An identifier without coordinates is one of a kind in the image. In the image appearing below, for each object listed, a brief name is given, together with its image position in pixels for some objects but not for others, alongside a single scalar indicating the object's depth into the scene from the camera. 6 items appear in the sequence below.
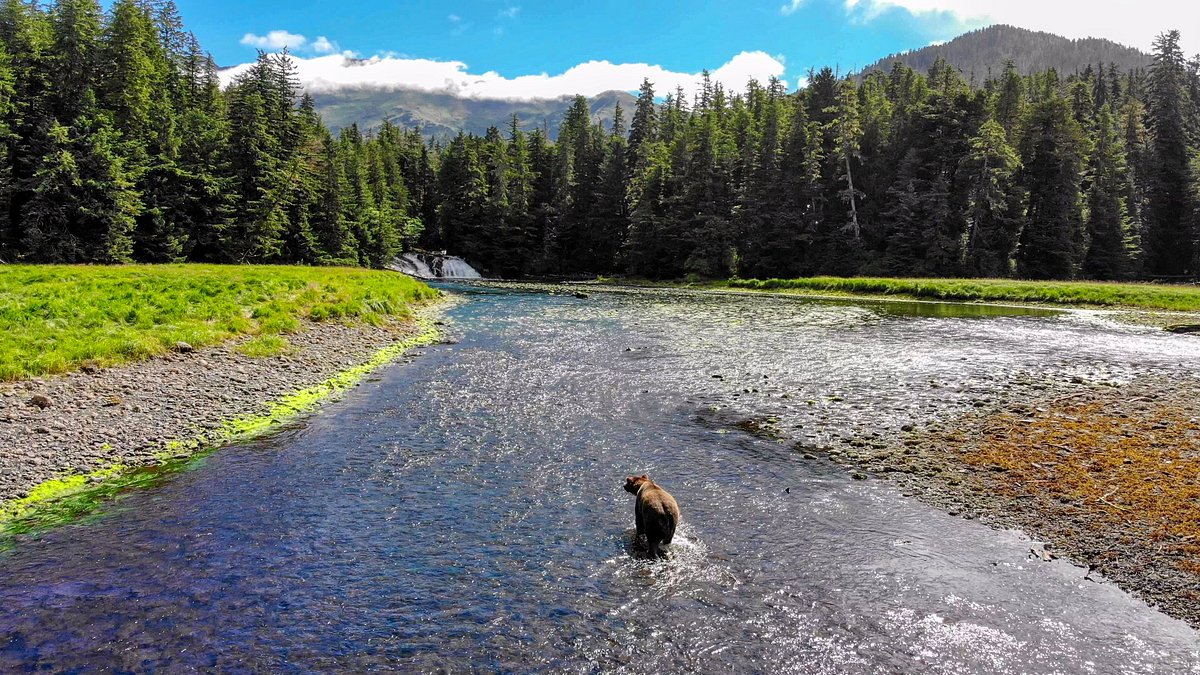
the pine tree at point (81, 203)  51.84
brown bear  9.41
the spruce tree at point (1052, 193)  72.75
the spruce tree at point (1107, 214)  75.00
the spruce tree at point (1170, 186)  81.69
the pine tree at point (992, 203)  71.94
